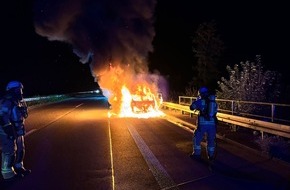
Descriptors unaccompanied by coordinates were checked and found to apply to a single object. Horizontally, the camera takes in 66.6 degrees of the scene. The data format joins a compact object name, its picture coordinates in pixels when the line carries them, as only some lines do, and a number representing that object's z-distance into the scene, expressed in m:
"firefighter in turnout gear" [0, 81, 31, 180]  4.28
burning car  14.40
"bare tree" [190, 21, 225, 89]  24.44
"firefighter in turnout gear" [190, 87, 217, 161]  5.24
